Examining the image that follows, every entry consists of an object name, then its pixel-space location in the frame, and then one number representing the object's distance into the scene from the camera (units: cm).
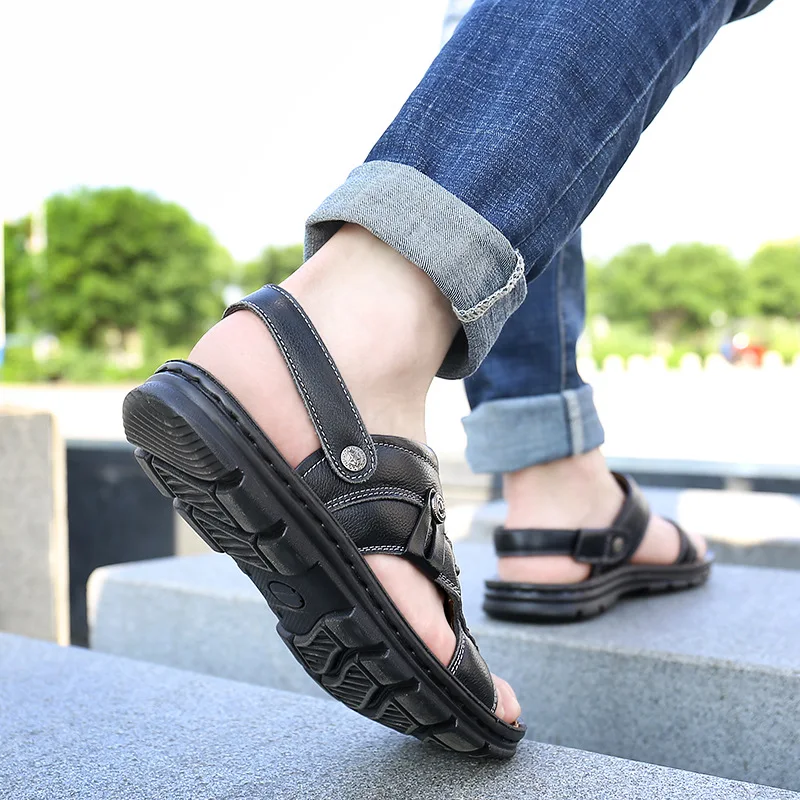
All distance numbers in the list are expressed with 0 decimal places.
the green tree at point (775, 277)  5079
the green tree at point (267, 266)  4719
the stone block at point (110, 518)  314
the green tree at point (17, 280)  4016
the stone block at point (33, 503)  260
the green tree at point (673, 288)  5162
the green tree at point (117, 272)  3997
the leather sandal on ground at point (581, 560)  124
